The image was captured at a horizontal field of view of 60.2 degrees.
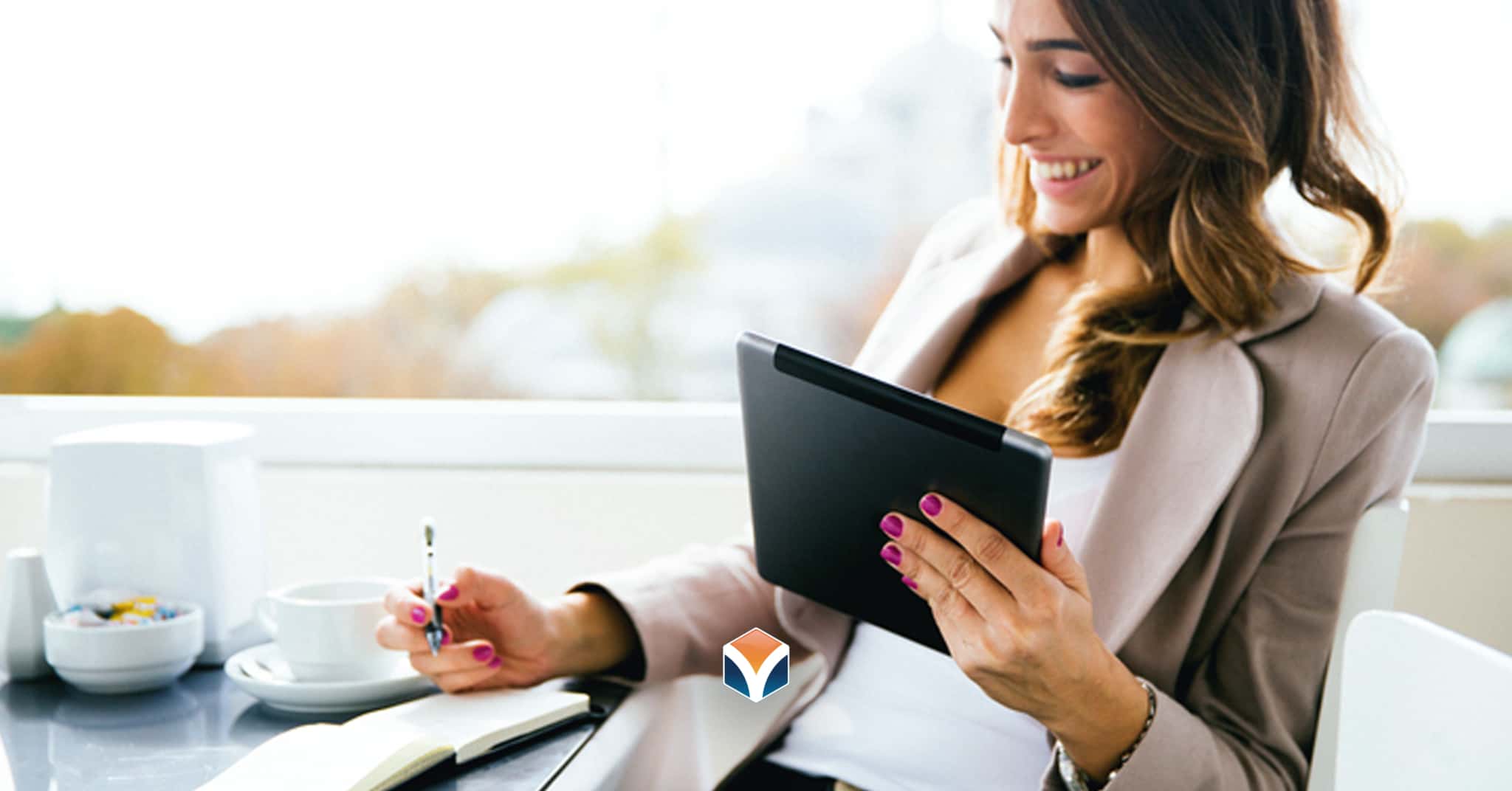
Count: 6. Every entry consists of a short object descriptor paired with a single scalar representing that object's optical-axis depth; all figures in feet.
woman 3.32
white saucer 3.45
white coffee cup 3.49
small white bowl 3.53
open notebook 2.85
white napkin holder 3.82
